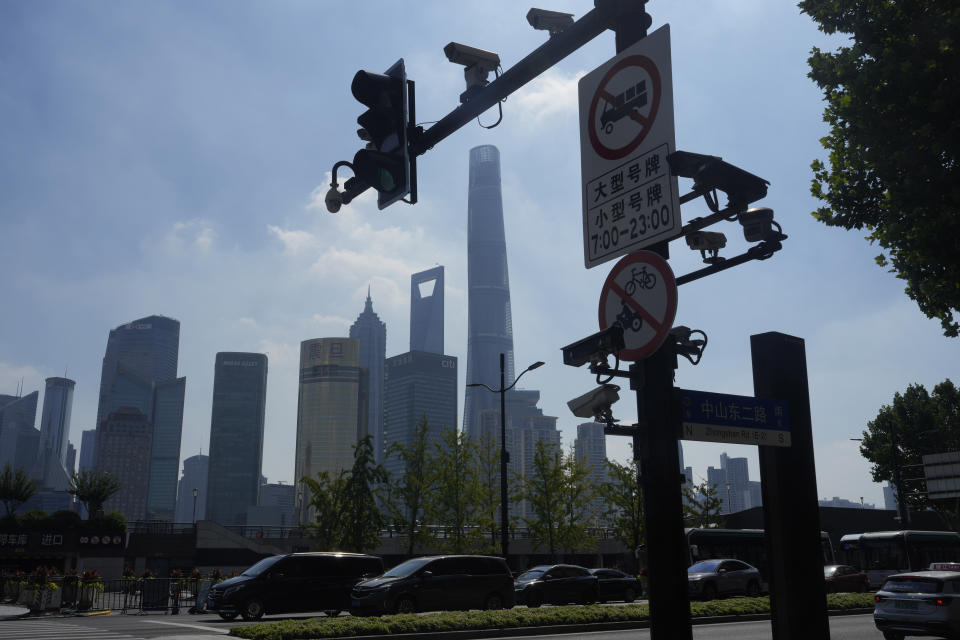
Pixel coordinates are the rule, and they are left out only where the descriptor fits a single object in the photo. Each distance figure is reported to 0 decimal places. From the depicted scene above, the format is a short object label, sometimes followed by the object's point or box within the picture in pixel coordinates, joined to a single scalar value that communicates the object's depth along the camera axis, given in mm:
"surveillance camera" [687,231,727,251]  5555
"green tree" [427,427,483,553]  50938
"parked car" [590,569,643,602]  32375
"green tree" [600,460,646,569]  53031
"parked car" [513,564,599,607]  29031
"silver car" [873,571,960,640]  16062
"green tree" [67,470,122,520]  57500
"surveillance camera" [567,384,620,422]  5273
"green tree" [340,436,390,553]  48375
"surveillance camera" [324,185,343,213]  7344
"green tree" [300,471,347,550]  48906
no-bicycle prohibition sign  4863
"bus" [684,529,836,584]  37622
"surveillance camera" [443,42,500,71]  6777
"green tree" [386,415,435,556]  49750
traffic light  6738
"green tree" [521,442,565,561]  52656
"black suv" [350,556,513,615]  22266
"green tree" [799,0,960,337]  13711
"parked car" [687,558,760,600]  31172
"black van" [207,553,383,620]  23375
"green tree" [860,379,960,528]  60719
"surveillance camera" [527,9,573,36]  6238
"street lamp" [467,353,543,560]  30652
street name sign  5223
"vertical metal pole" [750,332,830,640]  7043
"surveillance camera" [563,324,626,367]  5121
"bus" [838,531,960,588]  40188
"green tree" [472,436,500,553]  51344
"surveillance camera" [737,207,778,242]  5496
